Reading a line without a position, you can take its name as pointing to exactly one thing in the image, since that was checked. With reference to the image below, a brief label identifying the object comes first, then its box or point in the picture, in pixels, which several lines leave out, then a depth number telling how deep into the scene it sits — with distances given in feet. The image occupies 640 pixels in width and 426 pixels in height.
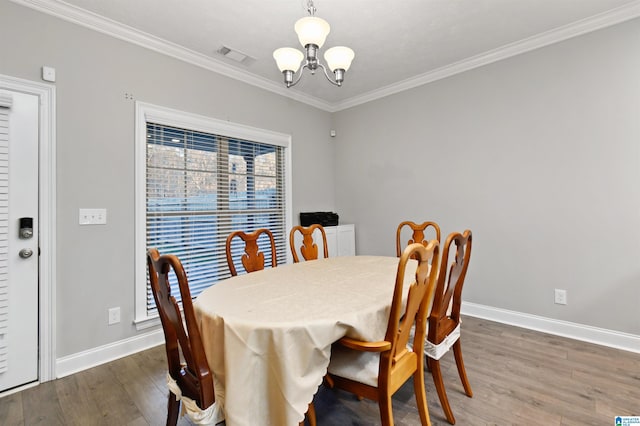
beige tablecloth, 3.78
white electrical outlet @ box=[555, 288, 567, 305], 9.09
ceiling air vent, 9.64
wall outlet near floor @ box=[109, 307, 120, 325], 8.15
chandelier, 5.90
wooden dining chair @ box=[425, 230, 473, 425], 5.29
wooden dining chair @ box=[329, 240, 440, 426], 4.03
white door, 6.64
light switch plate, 7.72
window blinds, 9.21
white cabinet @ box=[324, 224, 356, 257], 13.21
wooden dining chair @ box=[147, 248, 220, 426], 3.64
